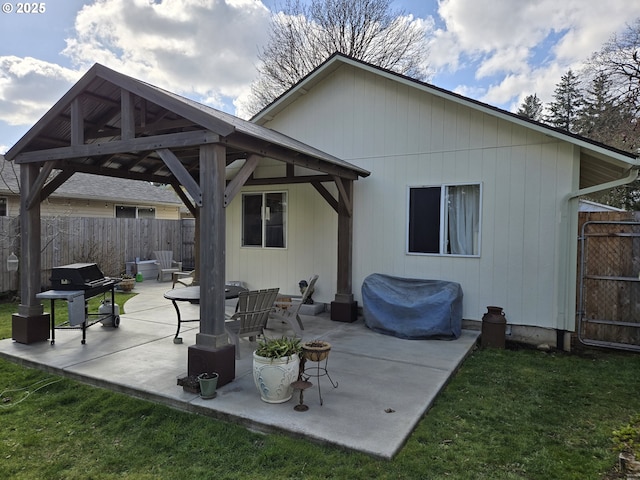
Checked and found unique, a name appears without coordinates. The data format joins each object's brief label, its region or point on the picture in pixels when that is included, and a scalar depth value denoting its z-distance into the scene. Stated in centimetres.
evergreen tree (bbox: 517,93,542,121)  2635
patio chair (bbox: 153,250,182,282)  1207
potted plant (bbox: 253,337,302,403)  344
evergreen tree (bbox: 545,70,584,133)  2381
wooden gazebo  379
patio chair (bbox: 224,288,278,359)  454
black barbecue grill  496
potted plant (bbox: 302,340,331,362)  342
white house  563
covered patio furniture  568
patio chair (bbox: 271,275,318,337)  593
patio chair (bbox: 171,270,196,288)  972
